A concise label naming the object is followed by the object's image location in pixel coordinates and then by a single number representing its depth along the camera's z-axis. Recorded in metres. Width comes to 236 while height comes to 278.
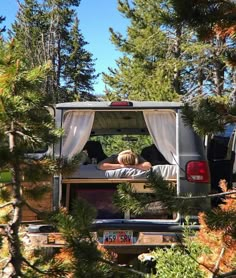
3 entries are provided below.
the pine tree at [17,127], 3.16
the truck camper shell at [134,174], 5.59
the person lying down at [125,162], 6.33
